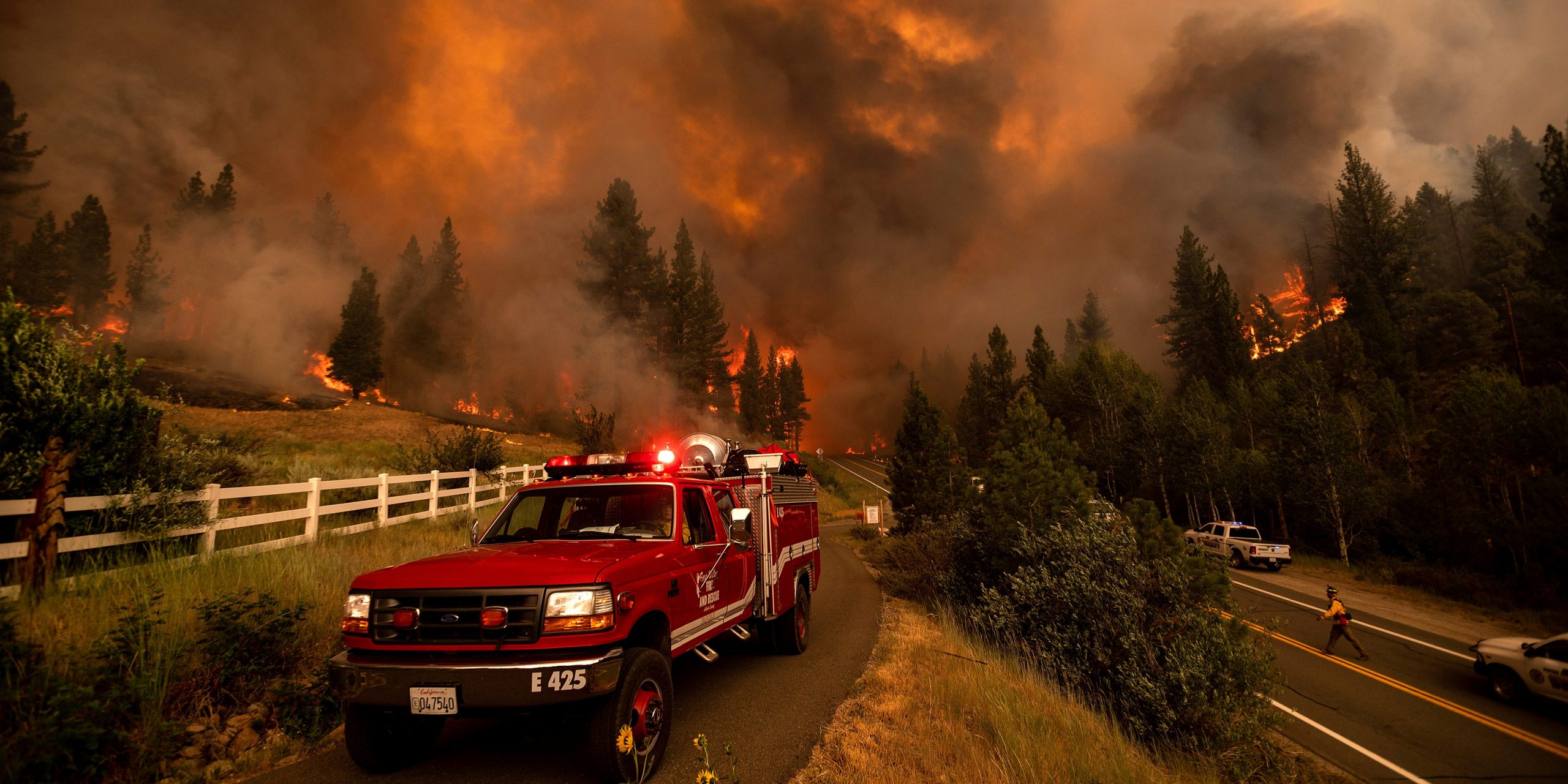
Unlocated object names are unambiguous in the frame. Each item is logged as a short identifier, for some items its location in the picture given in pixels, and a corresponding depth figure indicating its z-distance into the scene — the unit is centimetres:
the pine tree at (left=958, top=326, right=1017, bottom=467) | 7300
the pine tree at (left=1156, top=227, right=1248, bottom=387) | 6638
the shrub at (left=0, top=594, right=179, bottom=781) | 347
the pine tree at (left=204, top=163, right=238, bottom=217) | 6175
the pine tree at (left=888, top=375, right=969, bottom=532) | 3127
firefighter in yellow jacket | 1644
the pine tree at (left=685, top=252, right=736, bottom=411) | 6148
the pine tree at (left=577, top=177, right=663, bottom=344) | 5075
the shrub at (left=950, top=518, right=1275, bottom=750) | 865
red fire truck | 365
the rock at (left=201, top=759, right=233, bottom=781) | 432
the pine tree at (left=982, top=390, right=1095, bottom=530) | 1822
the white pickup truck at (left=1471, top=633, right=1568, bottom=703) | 1242
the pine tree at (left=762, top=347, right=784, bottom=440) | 9812
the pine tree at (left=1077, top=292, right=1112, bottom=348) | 9656
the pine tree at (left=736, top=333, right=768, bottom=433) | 8906
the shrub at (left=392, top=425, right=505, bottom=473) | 1712
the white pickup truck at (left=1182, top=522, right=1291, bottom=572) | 3023
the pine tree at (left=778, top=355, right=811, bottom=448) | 10081
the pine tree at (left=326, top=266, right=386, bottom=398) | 5097
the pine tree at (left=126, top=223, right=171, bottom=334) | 5784
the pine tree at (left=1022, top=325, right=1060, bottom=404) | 7450
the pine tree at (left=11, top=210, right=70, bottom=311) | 4947
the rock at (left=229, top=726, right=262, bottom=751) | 470
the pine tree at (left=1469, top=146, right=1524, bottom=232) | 8169
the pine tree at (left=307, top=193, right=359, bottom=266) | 6531
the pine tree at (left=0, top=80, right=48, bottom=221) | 4331
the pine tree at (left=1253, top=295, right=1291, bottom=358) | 8531
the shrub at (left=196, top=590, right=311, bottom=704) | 499
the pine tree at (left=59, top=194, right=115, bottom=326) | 5406
